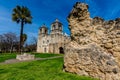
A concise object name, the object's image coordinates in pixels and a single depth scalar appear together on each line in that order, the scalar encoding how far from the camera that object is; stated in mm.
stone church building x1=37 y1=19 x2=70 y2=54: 21196
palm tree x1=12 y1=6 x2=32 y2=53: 16311
